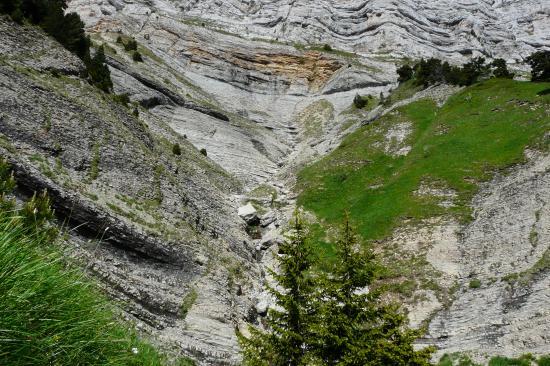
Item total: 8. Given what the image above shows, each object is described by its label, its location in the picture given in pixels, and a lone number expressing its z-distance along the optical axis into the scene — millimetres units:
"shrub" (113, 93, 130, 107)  39969
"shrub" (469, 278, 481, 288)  27172
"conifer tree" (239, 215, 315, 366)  16797
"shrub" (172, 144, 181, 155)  43566
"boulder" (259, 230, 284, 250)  37166
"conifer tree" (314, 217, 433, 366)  15914
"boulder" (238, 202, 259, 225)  40875
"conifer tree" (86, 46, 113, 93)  39594
